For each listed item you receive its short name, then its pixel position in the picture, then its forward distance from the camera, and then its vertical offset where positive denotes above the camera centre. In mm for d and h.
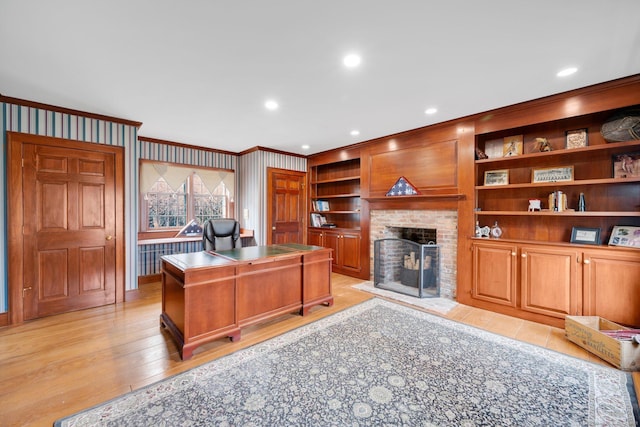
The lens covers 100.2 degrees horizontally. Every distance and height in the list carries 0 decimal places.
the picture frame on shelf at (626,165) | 2674 +490
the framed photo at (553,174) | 3084 +461
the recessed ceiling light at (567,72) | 2414 +1299
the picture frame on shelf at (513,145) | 3395 +875
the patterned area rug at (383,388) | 1679 -1279
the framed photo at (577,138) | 2961 +837
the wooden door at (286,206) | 5383 +150
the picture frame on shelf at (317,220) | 5935 -162
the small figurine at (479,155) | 3578 +775
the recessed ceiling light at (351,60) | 2211 +1295
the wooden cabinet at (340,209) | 5137 +67
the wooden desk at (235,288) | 2396 -798
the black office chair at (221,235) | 3898 -331
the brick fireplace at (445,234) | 3828 -310
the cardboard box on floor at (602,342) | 2148 -1122
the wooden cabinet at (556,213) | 2666 +0
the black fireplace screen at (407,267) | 3975 -879
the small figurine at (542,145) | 3141 +809
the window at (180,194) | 4816 +359
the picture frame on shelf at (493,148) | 3636 +895
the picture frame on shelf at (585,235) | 2875 -247
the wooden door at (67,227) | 3156 -187
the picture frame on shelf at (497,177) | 3512 +479
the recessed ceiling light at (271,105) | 3136 +1300
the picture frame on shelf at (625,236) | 2639 -236
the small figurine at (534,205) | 3227 +96
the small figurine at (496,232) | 3557 -254
